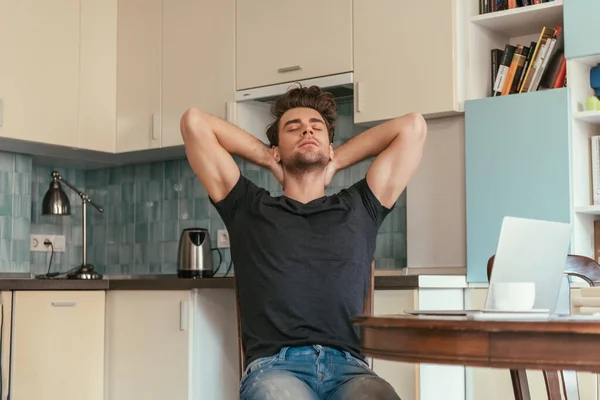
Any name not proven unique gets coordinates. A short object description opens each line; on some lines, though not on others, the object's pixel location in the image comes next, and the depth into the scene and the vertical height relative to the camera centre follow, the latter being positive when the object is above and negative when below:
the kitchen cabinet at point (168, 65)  4.11 +0.84
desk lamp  4.34 +0.20
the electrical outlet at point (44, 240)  4.61 +0.01
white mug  1.57 -0.09
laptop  1.66 -0.03
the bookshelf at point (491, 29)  3.33 +0.82
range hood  3.63 +0.65
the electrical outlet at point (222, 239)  4.38 +0.02
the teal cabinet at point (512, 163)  3.13 +0.28
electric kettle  4.00 -0.05
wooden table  1.32 -0.15
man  2.26 +0.03
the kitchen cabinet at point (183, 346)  3.61 -0.41
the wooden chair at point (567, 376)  1.95 -0.29
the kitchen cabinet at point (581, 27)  3.08 +0.73
